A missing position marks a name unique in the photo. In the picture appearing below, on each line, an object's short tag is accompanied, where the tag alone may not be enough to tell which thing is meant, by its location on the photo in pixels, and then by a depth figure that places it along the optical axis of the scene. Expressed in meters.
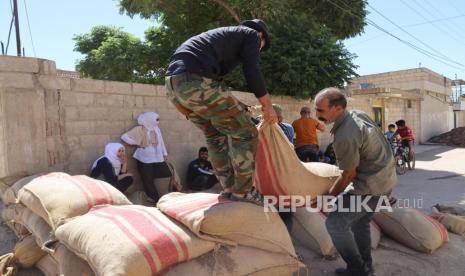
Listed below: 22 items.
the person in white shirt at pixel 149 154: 5.07
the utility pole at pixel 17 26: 13.48
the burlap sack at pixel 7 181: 3.76
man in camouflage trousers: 2.41
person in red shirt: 9.73
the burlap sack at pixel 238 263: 2.13
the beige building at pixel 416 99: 15.88
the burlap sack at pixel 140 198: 4.79
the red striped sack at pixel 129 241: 1.91
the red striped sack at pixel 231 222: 2.23
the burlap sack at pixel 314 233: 3.10
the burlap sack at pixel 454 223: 3.73
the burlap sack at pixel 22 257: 2.84
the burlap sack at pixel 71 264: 2.18
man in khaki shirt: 2.39
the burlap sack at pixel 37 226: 2.56
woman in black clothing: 4.45
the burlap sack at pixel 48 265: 2.74
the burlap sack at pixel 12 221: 3.29
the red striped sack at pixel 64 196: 2.62
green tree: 8.17
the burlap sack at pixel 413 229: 3.24
